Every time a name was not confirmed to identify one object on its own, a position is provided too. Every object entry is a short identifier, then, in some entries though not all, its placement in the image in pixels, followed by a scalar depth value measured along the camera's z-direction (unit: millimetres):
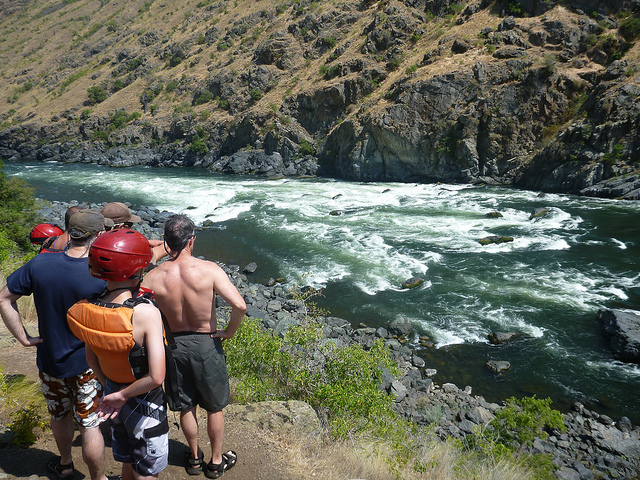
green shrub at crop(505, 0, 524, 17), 36156
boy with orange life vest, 2299
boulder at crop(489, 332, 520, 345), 10164
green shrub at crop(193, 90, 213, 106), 55188
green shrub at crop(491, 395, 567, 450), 6055
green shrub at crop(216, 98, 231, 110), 51750
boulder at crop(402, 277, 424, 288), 13219
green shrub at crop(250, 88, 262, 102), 49094
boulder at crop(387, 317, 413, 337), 10633
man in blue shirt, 2918
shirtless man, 3088
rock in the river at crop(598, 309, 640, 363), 9273
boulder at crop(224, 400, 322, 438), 4160
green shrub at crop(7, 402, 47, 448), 3445
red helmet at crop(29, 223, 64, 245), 4039
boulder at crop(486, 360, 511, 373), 9195
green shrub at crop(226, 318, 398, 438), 4895
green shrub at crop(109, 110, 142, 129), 57750
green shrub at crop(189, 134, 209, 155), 47625
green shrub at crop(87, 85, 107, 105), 66250
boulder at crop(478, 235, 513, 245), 16609
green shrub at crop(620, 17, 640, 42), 29373
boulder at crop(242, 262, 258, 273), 15063
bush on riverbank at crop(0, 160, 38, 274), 11711
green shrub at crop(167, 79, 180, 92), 60719
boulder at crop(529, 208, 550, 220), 19766
